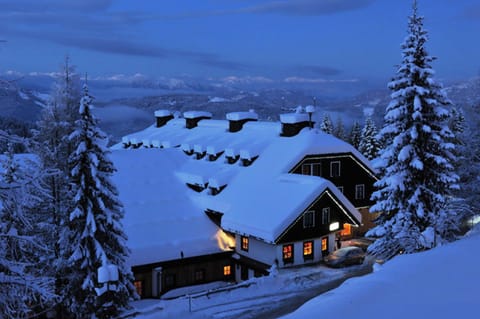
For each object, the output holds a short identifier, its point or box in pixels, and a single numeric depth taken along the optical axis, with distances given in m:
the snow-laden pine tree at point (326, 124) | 82.03
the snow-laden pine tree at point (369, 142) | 67.72
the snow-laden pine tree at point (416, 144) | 25.06
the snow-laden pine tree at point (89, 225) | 23.11
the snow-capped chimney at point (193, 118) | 52.94
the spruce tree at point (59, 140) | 23.97
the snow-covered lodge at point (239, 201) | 31.08
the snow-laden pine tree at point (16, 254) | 8.98
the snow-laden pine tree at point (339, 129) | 87.47
